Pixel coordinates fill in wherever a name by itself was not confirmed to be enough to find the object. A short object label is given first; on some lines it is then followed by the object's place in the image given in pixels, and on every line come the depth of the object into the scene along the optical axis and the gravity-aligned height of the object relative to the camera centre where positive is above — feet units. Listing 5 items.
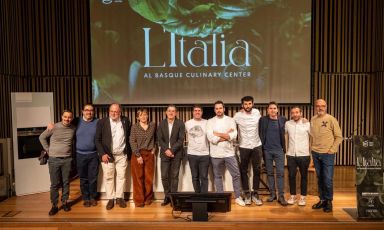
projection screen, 23.47 +3.41
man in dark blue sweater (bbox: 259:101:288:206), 16.42 -1.79
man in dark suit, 16.69 -2.05
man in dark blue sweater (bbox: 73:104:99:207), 16.62 -2.37
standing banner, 14.58 -3.02
